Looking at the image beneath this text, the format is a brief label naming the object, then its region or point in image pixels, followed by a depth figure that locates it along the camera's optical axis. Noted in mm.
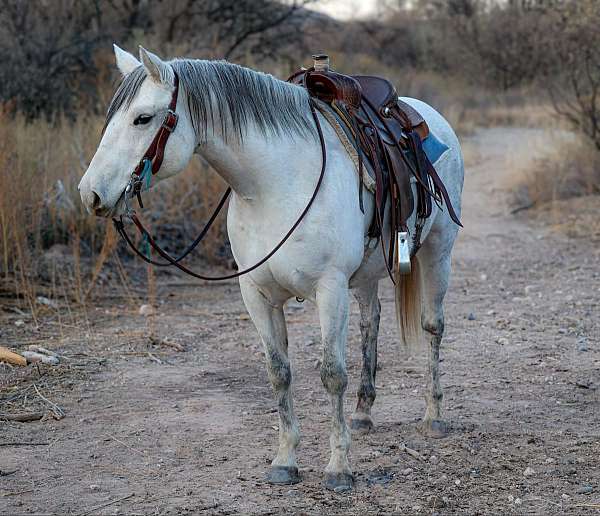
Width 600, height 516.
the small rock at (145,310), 6825
